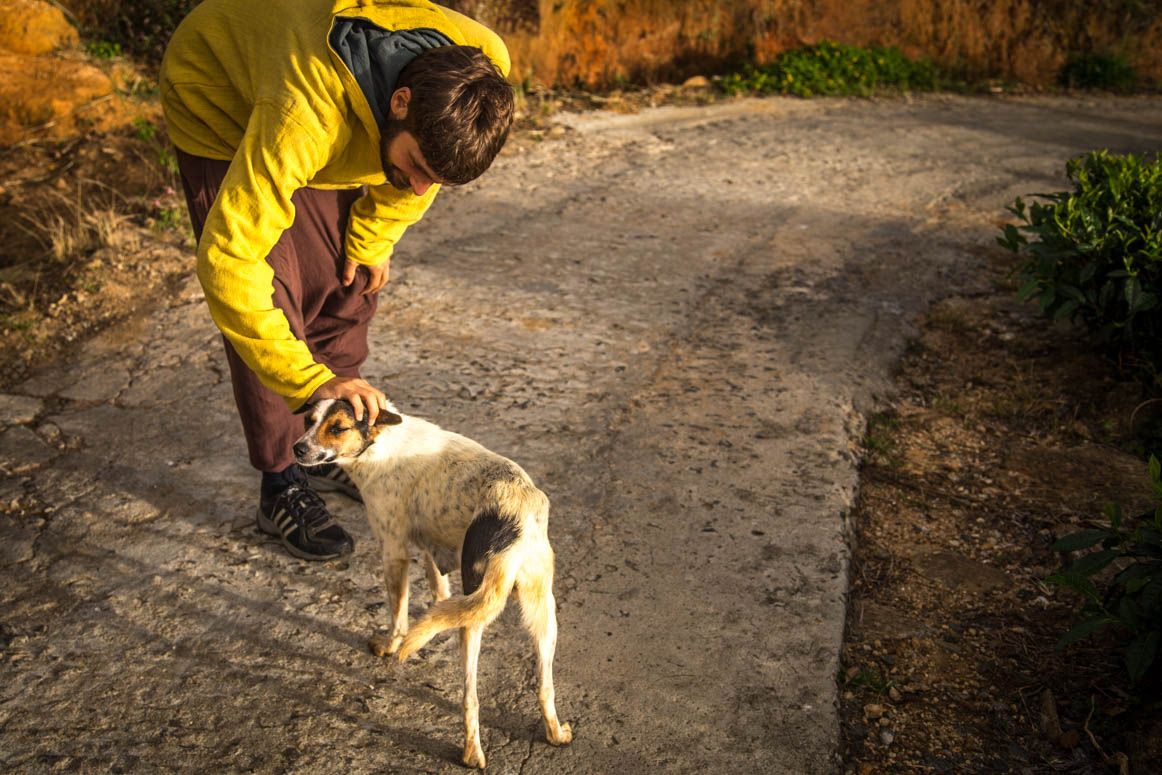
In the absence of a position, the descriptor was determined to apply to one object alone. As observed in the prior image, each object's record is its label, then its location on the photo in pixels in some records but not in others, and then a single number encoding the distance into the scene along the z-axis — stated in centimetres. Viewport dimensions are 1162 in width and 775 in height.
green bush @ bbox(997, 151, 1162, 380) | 402
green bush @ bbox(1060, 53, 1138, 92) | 955
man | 228
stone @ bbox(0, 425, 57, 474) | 363
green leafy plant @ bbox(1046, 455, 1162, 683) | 262
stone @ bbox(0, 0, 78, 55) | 665
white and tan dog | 235
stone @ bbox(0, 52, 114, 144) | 634
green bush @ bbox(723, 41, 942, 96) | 882
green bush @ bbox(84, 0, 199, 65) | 718
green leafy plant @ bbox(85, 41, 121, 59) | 694
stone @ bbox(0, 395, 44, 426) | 392
